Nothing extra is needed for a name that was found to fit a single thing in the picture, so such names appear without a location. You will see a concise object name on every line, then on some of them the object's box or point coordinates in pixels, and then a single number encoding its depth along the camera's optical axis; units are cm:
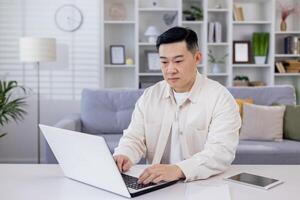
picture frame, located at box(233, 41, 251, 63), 462
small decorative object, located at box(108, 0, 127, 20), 457
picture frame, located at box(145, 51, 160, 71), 455
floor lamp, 375
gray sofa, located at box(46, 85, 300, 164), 367
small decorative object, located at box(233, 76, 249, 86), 455
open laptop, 116
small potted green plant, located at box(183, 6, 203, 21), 446
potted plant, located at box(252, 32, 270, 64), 450
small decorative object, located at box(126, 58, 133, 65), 451
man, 157
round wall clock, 449
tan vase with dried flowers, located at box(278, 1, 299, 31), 461
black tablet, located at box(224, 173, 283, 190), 129
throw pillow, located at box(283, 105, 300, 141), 338
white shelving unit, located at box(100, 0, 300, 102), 442
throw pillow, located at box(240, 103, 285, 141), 335
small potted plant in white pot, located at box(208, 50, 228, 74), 457
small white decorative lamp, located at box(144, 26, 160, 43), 445
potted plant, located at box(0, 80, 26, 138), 379
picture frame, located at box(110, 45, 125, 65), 454
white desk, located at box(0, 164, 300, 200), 120
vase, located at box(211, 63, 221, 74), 456
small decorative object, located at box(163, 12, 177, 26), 454
